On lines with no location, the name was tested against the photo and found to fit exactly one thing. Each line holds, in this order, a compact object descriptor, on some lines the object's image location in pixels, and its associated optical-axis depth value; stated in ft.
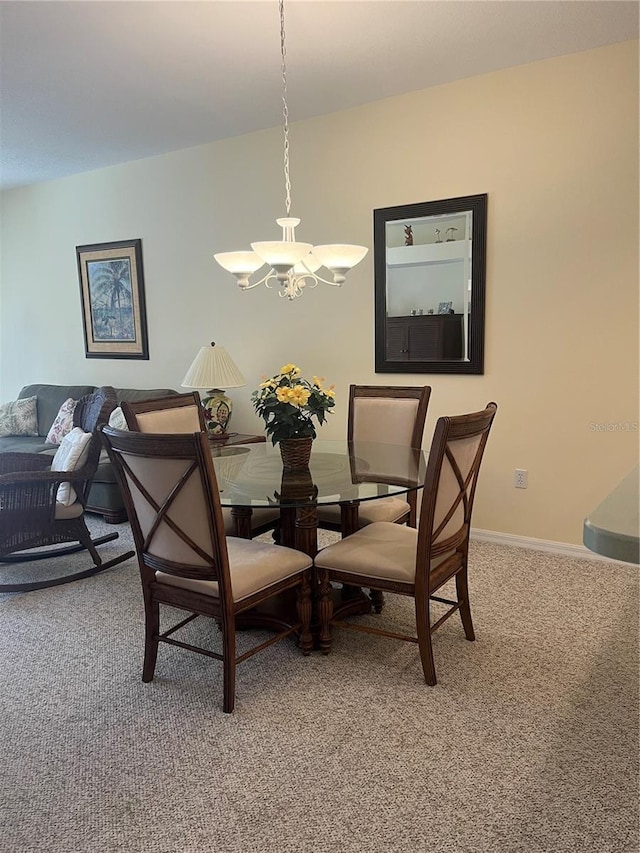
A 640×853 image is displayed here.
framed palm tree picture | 17.19
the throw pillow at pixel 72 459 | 11.05
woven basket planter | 8.77
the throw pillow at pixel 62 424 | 15.66
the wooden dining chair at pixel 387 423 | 9.97
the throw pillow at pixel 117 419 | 14.66
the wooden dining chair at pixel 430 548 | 7.11
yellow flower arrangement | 8.48
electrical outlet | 11.97
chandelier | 7.86
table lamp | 13.97
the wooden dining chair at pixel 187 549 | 6.59
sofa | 13.99
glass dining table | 7.57
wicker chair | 10.50
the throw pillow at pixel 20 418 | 17.97
